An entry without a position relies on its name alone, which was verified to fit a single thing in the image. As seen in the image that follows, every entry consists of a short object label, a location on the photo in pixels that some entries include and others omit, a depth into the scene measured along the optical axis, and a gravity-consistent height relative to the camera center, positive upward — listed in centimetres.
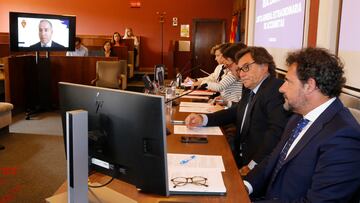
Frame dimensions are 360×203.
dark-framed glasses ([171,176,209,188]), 148 -50
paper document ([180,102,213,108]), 330 -45
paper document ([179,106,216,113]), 298 -45
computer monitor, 114 -26
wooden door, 1069 +36
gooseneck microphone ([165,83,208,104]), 464 -42
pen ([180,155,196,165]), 174 -49
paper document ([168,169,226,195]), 141 -50
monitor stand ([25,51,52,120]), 615 -62
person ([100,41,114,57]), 769 +1
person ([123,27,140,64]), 1008 +39
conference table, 137 -51
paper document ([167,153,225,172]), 167 -50
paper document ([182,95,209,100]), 393 -46
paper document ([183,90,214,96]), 429 -45
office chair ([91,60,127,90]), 665 -43
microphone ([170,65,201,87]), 473 -34
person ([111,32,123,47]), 879 +24
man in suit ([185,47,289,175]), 217 -36
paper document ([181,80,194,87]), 473 -39
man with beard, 131 -32
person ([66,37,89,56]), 784 +0
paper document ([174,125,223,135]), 231 -48
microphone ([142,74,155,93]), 341 -29
